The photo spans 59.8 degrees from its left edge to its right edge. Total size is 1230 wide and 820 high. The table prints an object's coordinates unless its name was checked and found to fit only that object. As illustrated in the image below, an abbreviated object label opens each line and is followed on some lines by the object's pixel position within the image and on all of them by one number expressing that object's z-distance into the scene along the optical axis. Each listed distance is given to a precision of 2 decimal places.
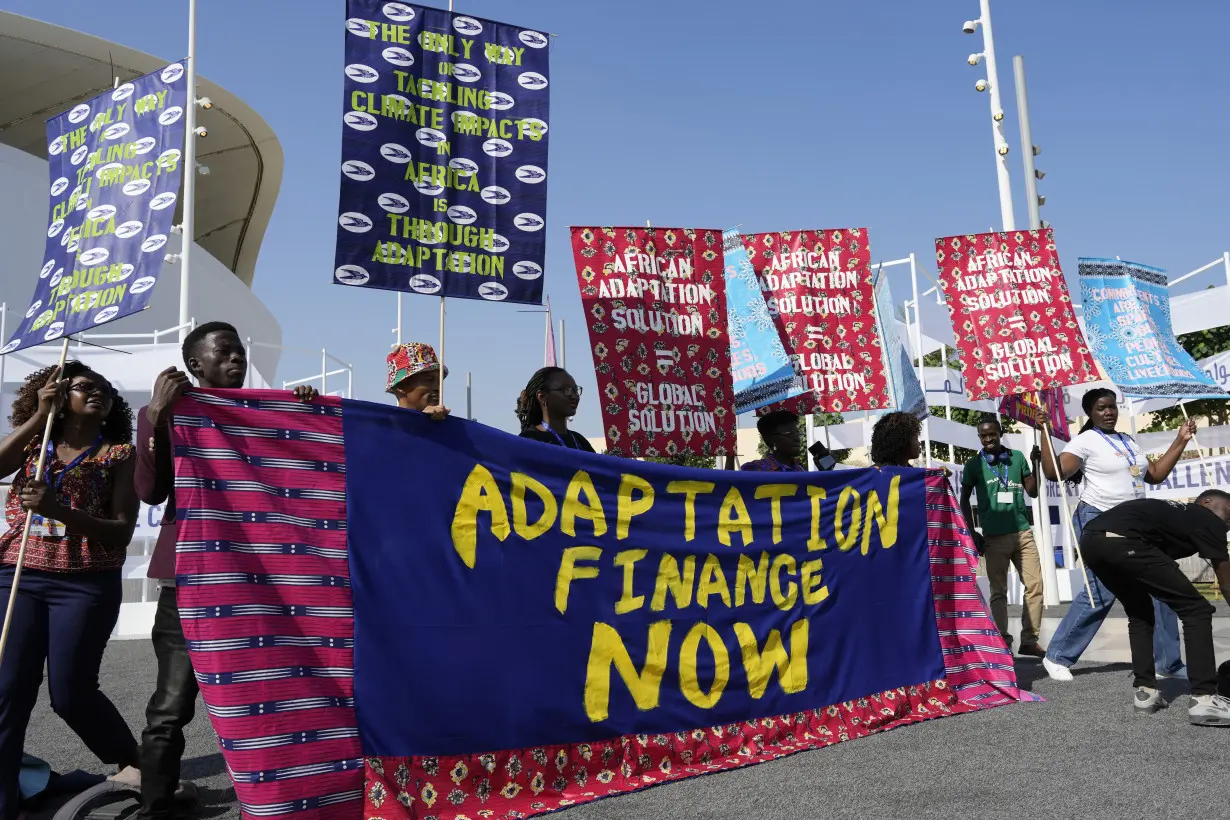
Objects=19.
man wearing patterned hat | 4.41
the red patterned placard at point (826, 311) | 8.13
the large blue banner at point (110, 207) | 4.23
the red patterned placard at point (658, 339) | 6.92
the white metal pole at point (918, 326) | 12.45
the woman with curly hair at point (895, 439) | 6.37
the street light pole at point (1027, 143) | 14.40
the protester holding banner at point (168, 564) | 3.51
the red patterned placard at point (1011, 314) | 8.70
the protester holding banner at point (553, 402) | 5.17
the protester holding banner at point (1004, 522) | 8.12
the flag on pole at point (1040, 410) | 7.84
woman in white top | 6.43
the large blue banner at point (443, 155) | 5.21
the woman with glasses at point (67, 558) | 3.57
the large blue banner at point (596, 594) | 3.76
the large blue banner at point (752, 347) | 7.89
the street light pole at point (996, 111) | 13.32
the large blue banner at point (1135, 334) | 9.64
